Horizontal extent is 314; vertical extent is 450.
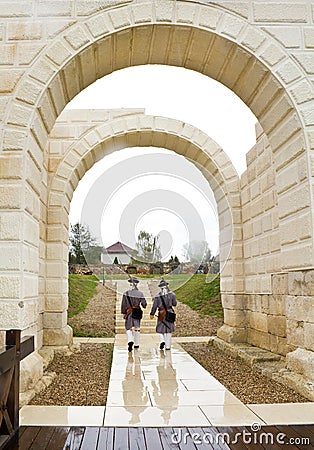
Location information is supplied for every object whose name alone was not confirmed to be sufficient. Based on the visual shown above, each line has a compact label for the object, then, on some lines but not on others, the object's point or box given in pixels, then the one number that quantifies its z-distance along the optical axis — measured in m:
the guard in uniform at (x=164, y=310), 8.74
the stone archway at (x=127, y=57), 4.45
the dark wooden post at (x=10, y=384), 3.04
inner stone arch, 7.71
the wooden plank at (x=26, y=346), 3.49
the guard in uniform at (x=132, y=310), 8.76
